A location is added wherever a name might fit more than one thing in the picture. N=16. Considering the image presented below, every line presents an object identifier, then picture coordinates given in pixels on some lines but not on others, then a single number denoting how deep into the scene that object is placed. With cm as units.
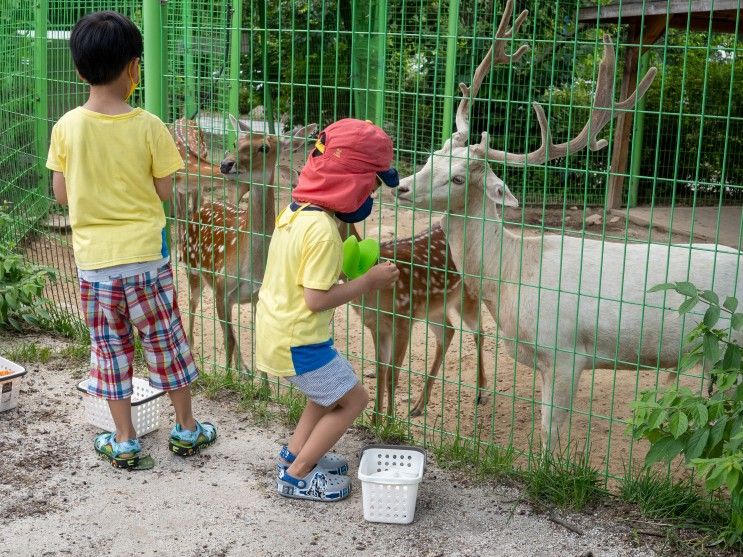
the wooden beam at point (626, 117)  962
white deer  385
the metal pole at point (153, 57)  444
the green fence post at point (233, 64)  448
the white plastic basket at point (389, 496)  323
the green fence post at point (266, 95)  399
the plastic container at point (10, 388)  416
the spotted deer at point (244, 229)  531
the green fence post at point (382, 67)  362
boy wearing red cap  312
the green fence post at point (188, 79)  461
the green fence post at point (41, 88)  574
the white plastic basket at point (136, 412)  393
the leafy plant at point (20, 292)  517
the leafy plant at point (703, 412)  294
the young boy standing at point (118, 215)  329
